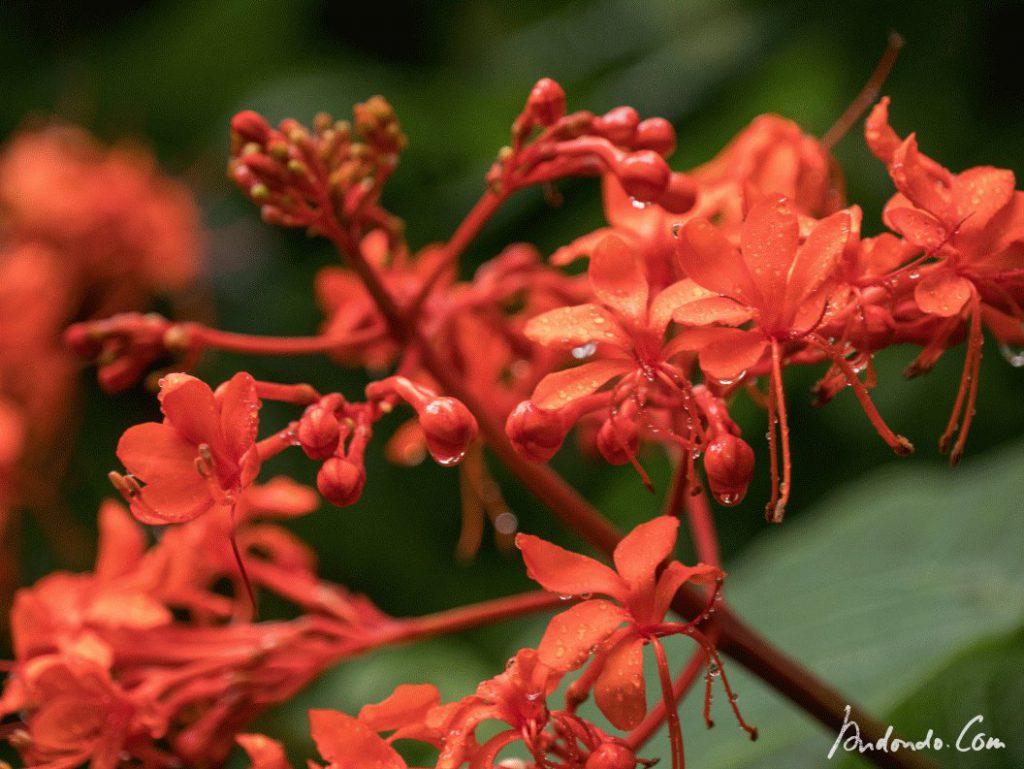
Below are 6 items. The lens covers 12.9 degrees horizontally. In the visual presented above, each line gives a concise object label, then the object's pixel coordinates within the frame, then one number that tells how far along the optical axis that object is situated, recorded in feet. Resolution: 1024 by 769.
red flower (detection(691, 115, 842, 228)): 2.02
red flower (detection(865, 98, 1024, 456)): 1.87
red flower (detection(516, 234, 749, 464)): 1.86
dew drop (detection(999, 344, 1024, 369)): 1.94
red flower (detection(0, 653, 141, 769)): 1.97
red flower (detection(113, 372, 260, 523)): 1.86
